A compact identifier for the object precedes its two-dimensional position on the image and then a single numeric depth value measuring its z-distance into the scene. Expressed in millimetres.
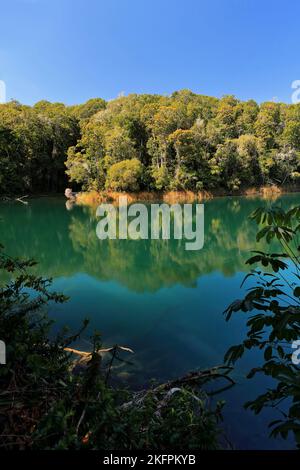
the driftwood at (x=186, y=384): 2313
